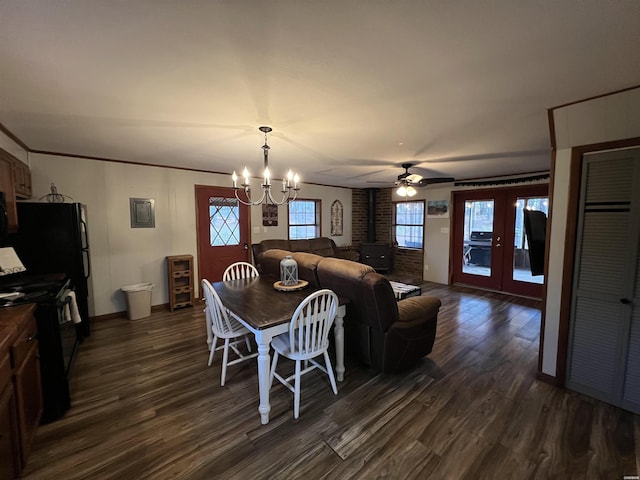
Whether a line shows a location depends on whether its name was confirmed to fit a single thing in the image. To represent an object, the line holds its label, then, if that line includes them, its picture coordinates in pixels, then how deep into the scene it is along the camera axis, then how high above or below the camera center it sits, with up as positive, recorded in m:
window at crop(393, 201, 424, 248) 6.64 -0.15
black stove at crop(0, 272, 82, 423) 1.95 -0.93
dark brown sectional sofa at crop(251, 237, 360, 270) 5.33 -0.62
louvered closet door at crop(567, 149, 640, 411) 2.01 -0.50
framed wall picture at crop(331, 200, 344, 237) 6.93 +0.00
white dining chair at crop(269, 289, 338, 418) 2.03 -0.94
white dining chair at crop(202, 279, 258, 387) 2.35 -0.97
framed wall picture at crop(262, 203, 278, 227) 5.59 +0.07
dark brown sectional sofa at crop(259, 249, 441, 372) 2.36 -0.93
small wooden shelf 4.31 -1.04
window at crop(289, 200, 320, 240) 6.20 -0.02
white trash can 3.90 -1.20
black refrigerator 2.91 -0.23
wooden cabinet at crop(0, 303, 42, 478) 1.39 -0.98
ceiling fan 3.92 +0.55
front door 4.78 -0.22
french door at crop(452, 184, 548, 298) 5.02 -0.43
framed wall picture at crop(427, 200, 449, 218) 6.04 +0.22
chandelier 2.35 +0.38
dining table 1.96 -0.75
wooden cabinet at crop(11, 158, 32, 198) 2.70 +0.44
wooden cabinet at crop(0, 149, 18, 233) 2.37 +0.30
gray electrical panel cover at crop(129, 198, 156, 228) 4.11 +0.10
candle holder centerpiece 2.81 -0.60
